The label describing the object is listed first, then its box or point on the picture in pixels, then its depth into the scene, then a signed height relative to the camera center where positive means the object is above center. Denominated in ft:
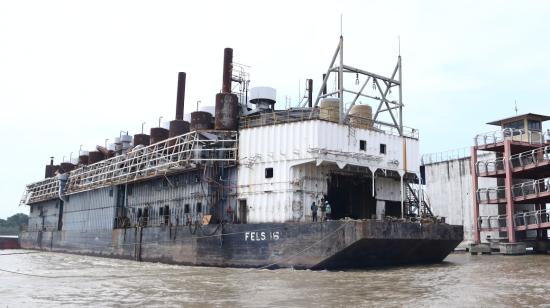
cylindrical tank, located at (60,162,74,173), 173.68 +21.09
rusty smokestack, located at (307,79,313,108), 121.39 +33.29
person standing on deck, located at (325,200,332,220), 77.62 +3.65
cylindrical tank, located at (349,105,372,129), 90.74 +21.57
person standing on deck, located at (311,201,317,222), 76.38 +3.26
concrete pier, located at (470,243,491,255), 109.91 -2.70
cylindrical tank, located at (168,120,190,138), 108.37 +21.83
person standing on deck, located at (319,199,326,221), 77.34 +3.75
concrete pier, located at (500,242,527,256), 103.86 -2.34
